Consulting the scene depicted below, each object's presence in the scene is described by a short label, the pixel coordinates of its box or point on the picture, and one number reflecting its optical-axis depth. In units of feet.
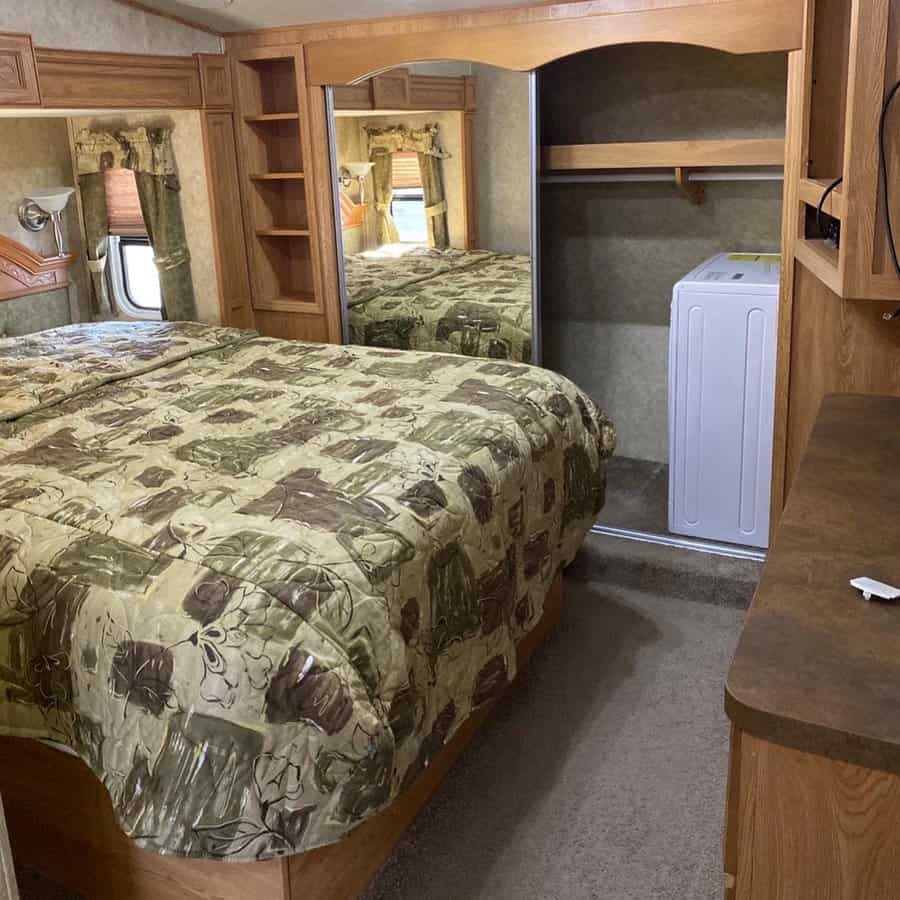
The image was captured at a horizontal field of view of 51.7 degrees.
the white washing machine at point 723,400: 10.41
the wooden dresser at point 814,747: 3.59
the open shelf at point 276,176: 12.59
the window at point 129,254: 13.21
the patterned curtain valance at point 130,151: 12.69
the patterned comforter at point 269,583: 5.30
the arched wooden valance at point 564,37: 9.21
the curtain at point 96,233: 13.43
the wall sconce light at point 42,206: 12.82
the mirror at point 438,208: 11.32
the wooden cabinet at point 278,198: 12.72
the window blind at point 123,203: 13.14
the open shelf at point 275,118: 12.39
